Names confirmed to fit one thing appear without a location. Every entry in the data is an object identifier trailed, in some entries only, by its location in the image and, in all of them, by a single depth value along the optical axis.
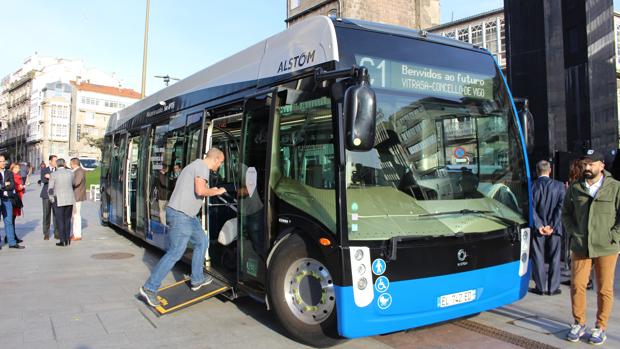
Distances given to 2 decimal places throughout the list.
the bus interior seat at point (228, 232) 5.86
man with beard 4.55
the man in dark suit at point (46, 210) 11.52
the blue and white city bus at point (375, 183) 4.05
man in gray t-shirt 5.70
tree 68.06
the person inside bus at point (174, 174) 7.82
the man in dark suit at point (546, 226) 6.44
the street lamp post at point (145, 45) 19.52
